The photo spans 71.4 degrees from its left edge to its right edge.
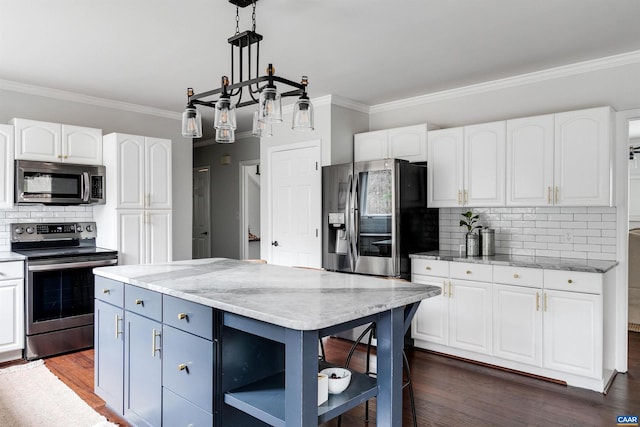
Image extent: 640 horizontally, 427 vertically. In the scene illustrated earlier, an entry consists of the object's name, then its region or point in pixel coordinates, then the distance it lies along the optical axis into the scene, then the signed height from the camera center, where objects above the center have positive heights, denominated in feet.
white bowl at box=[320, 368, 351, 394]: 6.23 -2.40
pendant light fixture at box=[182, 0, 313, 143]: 7.74 +1.86
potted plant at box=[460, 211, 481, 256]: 13.19 -0.69
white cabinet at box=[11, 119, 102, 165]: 13.34 +2.18
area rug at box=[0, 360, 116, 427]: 8.96 -4.21
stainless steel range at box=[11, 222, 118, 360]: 12.66 -2.30
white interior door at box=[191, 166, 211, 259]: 24.59 -0.21
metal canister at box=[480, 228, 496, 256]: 13.10 -0.92
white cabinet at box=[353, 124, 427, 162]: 14.51 +2.29
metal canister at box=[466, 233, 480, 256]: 13.16 -1.01
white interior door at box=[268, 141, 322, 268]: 15.93 +0.23
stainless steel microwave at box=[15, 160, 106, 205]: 13.29 +0.89
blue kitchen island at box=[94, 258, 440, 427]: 5.42 -1.97
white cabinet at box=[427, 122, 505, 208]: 12.68 +1.35
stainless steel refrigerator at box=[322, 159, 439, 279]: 13.37 -0.19
